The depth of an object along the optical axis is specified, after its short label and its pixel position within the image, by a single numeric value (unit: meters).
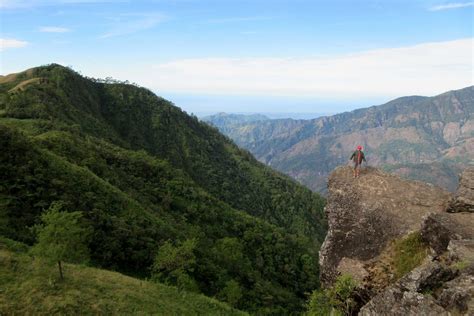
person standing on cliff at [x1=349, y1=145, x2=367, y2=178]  34.19
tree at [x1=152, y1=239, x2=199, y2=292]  51.00
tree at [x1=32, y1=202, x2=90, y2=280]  31.53
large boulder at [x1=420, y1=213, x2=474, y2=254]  23.62
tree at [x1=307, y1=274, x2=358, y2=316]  24.97
